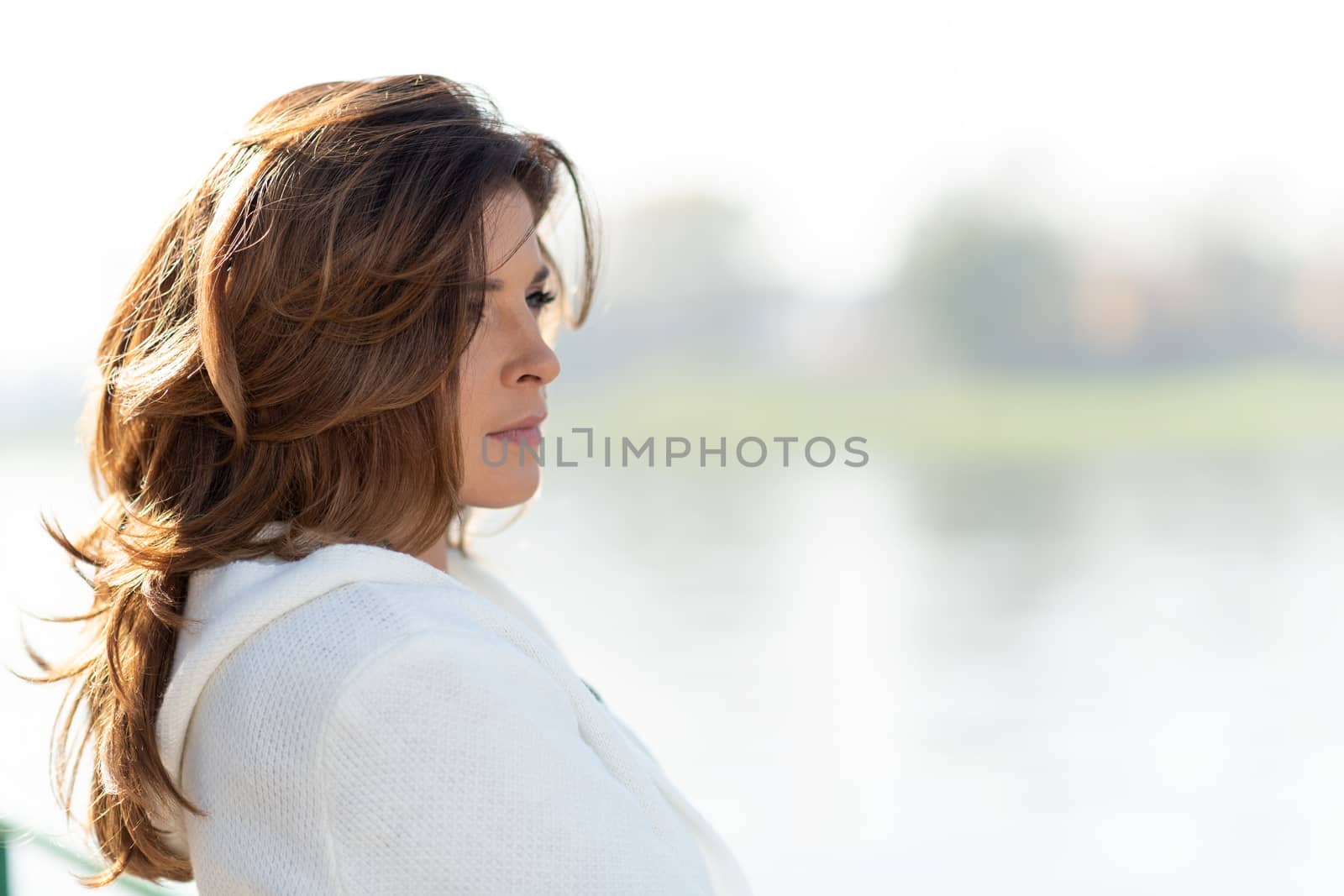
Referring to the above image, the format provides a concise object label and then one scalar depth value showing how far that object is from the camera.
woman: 2.58
